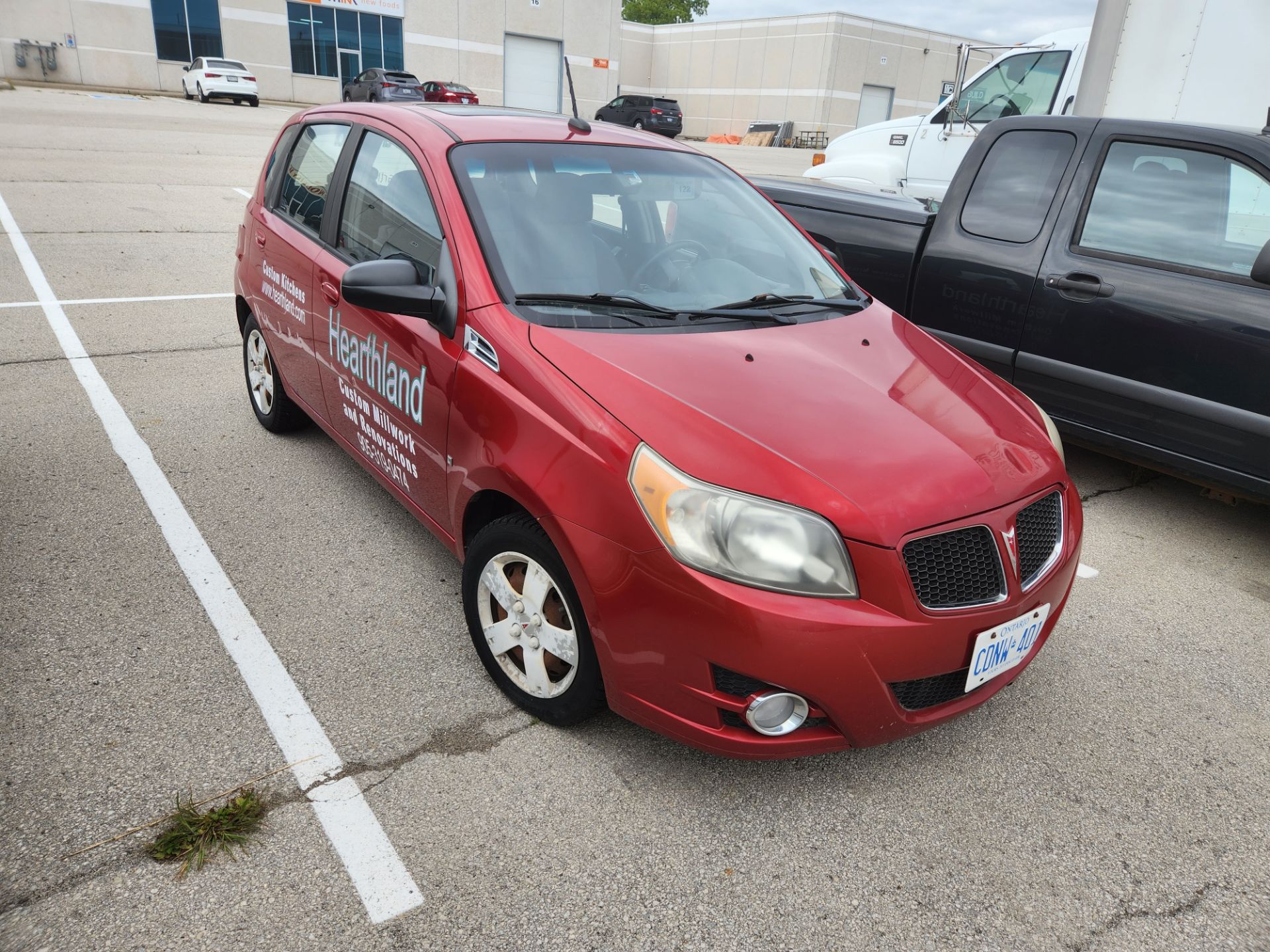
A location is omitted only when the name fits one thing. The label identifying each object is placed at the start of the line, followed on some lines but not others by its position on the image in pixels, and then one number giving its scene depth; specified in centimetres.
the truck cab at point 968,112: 822
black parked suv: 3584
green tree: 6869
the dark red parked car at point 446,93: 2809
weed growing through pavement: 210
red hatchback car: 207
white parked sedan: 3053
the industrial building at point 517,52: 3281
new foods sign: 3591
